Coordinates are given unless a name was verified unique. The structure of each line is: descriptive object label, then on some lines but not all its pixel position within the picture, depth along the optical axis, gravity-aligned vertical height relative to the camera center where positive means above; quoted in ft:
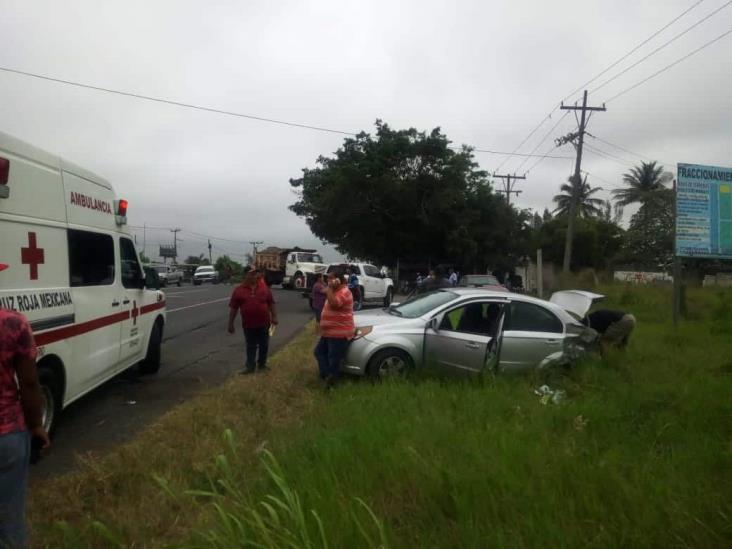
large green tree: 107.86 +10.47
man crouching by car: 27.20 -3.57
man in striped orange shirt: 23.89 -2.92
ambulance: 15.75 -0.43
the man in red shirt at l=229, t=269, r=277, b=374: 27.63 -2.70
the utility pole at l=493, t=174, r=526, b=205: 140.05 +17.36
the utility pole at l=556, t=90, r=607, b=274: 89.20 +14.53
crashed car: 24.41 -3.61
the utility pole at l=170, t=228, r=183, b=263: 315.78 +1.65
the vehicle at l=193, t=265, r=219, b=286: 164.85 -5.97
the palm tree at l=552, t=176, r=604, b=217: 180.24 +15.41
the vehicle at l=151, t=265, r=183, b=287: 141.18 -4.74
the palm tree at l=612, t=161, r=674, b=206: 157.48 +18.75
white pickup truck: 72.38 -4.01
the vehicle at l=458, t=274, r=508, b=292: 74.49 -3.82
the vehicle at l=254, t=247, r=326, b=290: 93.99 -2.11
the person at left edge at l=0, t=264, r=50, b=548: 9.35 -2.59
